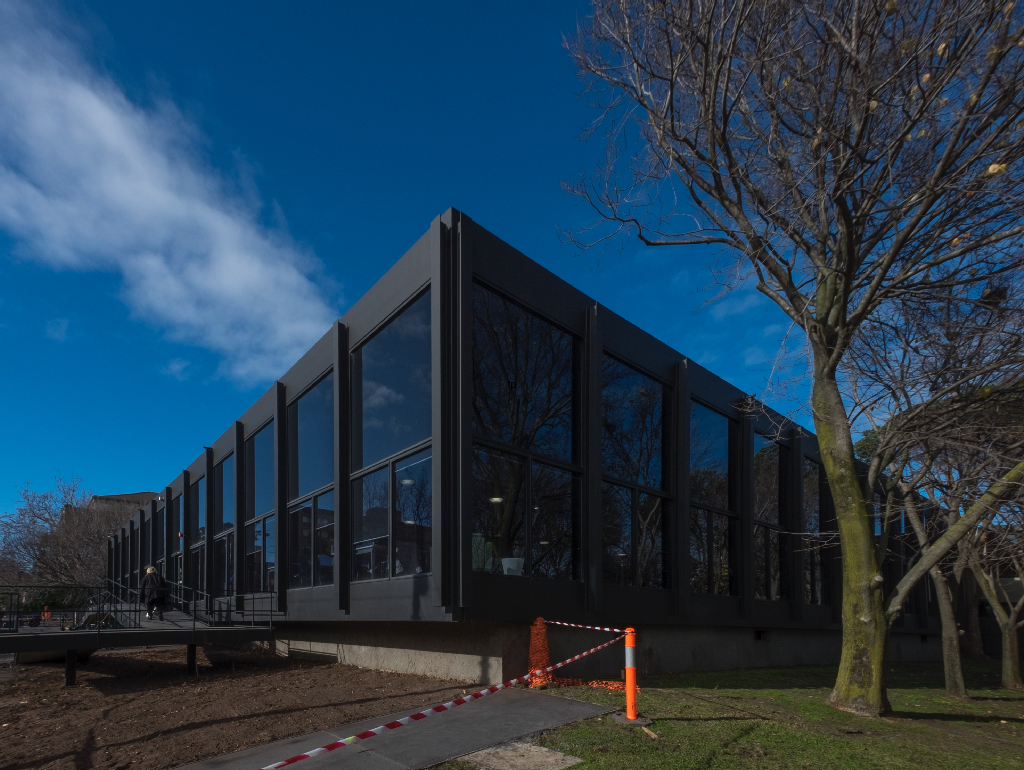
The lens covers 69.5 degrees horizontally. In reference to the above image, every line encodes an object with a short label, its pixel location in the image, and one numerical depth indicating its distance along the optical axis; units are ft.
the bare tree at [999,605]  43.35
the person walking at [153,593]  64.80
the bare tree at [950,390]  31.86
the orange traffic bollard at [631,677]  25.58
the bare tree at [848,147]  27.25
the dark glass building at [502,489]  35.86
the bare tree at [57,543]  149.07
